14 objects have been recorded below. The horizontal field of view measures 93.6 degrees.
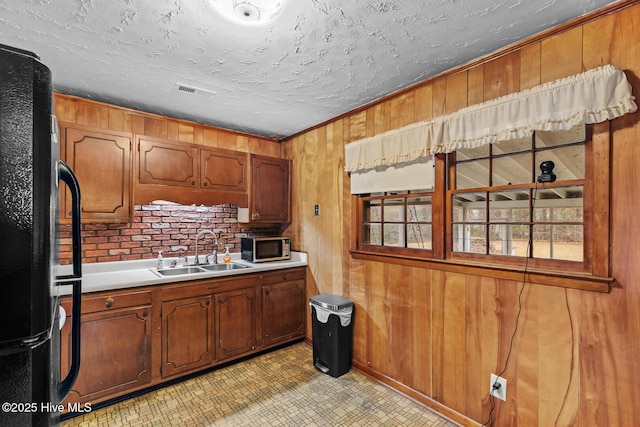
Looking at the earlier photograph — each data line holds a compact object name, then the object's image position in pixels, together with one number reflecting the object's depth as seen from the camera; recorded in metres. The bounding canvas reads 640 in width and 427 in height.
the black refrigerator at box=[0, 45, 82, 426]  0.62
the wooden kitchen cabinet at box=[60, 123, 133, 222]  2.41
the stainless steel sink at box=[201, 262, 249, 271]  3.30
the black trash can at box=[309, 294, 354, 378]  2.72
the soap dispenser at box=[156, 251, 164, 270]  3.01
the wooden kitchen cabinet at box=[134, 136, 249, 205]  2.74
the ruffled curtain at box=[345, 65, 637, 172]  1.50
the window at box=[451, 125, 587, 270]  1.73
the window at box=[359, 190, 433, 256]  2.46
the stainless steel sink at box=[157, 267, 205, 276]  2.99
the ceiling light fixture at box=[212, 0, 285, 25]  1.51
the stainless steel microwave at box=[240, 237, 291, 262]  3.37
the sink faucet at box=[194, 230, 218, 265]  3.31
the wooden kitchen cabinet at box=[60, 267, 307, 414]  2.24
